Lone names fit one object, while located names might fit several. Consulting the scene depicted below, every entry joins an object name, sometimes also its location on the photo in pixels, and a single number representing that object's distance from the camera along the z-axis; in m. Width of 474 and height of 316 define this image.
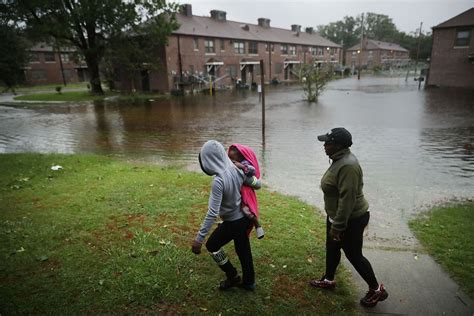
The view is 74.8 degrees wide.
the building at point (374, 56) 80.69
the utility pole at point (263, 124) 11.87
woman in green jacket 2.87
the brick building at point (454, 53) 33.06
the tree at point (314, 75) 23.10
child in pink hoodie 3.12
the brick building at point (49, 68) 49.56
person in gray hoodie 2.95
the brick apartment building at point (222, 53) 34.00
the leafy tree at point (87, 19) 25.41
